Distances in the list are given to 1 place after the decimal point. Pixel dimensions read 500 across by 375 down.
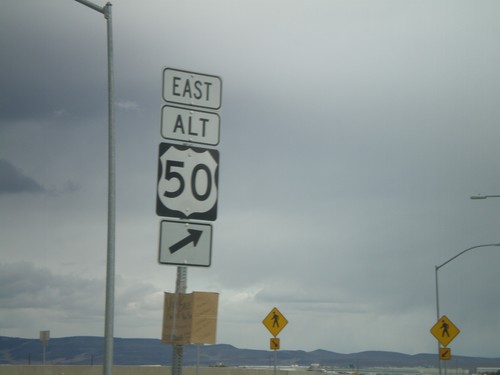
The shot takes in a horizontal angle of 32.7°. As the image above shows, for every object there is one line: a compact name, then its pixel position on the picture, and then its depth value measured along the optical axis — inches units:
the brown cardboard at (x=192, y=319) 337.4
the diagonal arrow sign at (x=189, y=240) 356.8
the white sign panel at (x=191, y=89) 369.1
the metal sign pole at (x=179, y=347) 349.9
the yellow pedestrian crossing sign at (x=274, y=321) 1371.8
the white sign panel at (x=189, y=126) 366.0
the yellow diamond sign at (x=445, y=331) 1573.6
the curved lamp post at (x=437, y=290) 1810.0
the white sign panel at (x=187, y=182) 360.5
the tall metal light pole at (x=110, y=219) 518.4
